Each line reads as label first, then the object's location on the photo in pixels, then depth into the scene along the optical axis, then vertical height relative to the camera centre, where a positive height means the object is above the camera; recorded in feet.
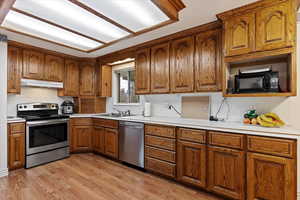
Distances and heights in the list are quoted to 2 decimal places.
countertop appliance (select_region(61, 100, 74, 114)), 13.05 -0.59
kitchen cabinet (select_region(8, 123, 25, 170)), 9.24 -2.64
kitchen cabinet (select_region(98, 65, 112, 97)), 13.67 +1.57
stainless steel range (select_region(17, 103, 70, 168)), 9.91 -2.26
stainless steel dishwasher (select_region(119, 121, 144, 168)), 9.42 -2.61
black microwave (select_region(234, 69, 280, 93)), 6.36 +0.74
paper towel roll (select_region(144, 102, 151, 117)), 11.14 -0.70
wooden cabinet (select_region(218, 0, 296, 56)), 5.84 +2.84
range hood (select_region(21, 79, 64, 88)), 10.66 +1.12
